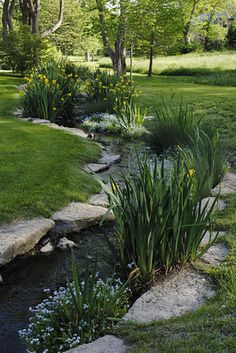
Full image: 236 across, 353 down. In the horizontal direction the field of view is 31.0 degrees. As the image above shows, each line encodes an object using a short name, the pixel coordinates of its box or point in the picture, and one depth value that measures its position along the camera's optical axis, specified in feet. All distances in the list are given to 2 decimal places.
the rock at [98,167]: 19.48
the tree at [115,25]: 50.14
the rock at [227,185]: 15.23
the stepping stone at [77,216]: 13.62
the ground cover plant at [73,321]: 7.77
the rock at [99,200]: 15.13
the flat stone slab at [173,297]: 8.58
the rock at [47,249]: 12.41
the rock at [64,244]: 12.57
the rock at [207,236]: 11.53
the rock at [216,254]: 10.59
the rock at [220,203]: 13.85
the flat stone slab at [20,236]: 11.61
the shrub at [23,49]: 53.98
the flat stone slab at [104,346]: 7.22
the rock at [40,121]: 27.78
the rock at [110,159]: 20.97
